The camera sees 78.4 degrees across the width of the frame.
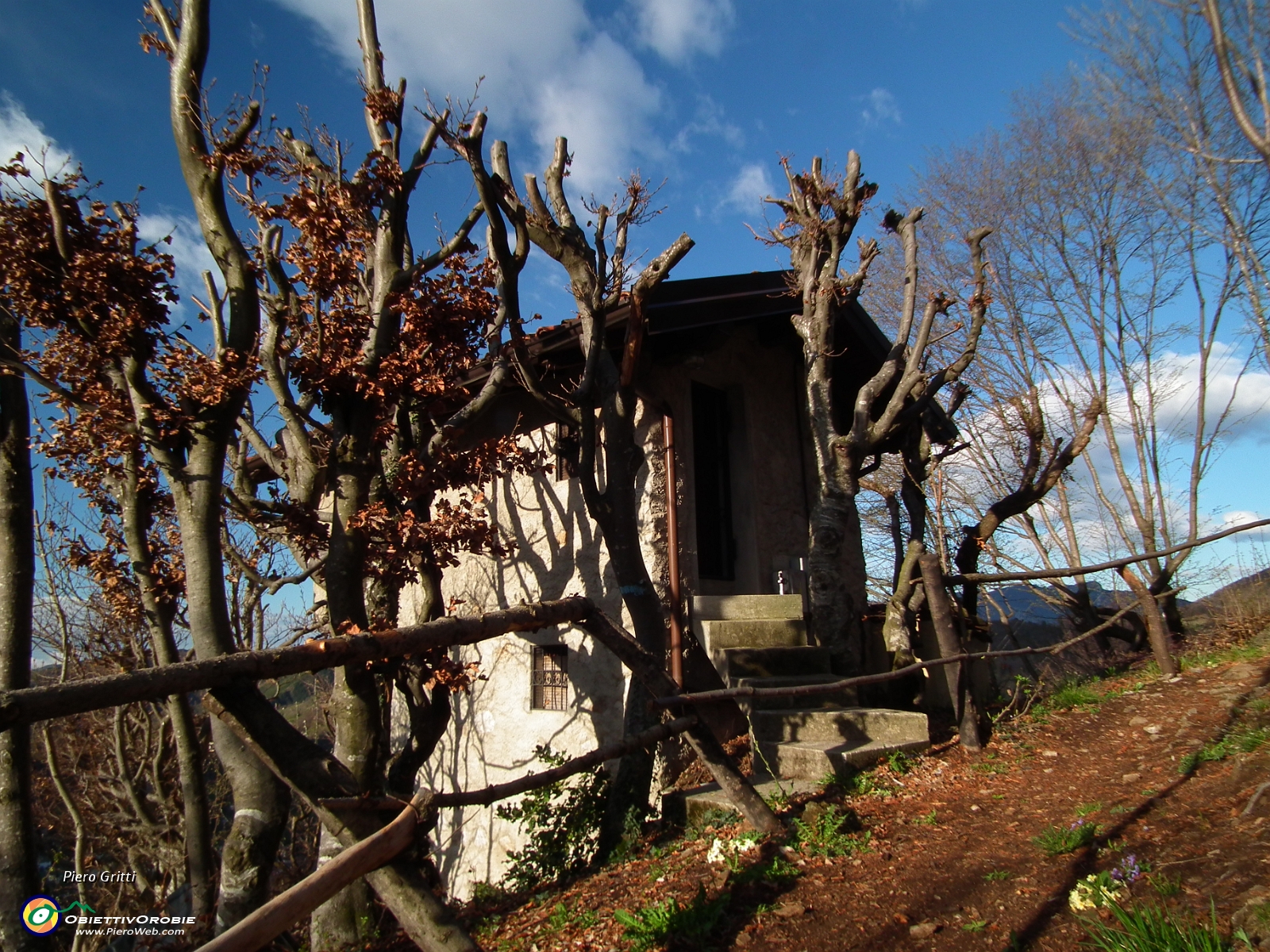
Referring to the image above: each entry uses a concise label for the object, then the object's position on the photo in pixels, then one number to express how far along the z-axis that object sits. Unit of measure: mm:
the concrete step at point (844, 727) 5312
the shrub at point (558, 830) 4758
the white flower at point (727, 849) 3879
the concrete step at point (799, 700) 5918
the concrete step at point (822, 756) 4773
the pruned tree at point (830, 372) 6895
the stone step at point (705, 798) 4559
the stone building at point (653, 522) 6953
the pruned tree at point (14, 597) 4625
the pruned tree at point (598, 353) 5262
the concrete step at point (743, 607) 6891
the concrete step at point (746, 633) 6574
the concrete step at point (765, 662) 6301
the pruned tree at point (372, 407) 5016
